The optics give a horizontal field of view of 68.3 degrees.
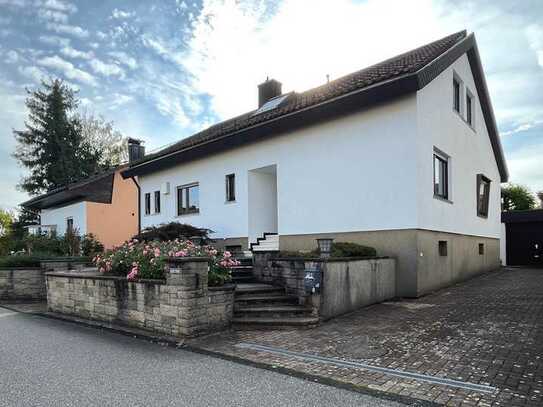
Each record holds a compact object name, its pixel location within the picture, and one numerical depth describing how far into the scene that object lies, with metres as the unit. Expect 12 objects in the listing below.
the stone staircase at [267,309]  6.78
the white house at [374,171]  9.19
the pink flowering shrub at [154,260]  6.98
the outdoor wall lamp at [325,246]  7.65
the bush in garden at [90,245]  20.83
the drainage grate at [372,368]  4.00
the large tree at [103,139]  37.00
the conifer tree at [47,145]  33.56
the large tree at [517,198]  35.25
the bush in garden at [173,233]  12.95
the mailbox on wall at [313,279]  6.96
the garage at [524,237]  18.19
